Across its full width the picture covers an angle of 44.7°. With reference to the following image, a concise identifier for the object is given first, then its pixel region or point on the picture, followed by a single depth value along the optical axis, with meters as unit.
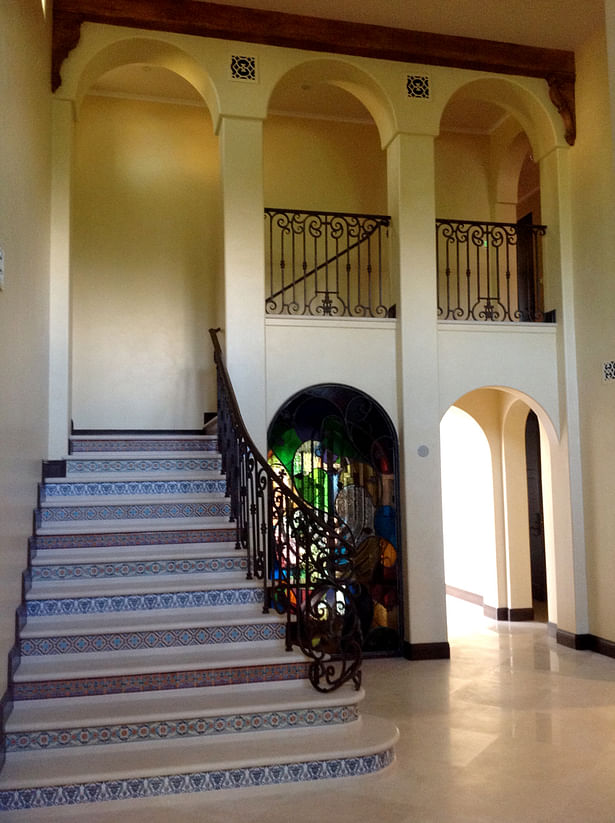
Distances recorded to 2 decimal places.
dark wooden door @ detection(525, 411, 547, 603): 11.07
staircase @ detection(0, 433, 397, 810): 3.97
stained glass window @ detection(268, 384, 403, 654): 7.17
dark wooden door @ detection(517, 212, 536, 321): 8.09
